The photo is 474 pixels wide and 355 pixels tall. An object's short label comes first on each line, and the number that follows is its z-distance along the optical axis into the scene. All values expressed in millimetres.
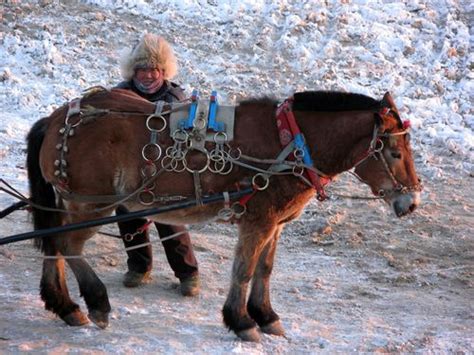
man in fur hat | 10852
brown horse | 8773
